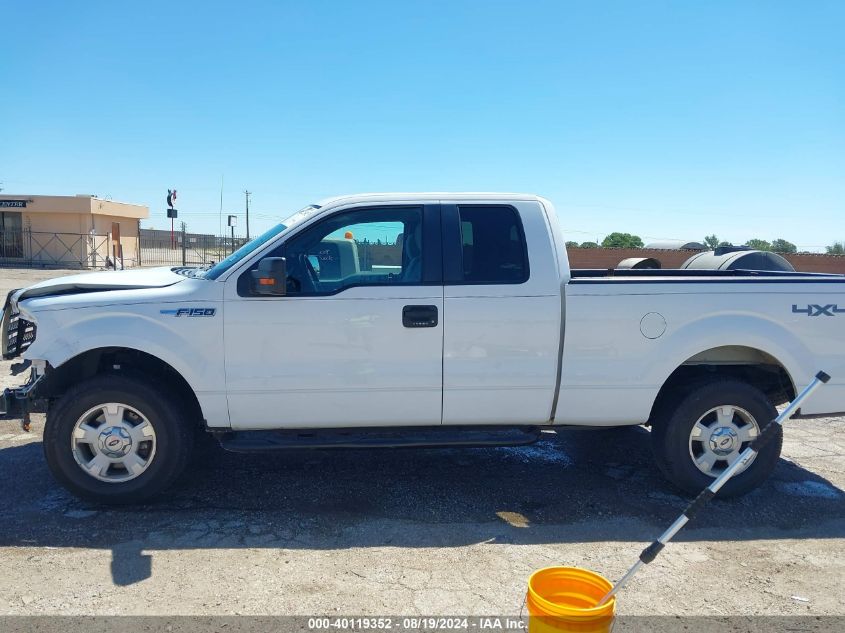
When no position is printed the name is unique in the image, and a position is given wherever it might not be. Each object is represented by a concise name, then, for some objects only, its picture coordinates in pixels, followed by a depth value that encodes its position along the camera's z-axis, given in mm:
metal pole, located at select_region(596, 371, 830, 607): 2645
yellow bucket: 2471
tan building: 33000
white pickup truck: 4418
